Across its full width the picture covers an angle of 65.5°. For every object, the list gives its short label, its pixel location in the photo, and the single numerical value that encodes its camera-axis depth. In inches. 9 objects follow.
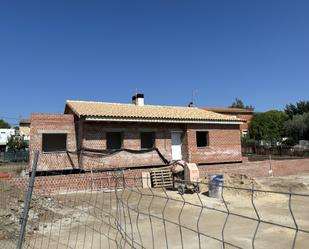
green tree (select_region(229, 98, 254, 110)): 2509.7
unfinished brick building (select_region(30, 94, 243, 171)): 543.9
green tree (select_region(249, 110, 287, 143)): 1471.8
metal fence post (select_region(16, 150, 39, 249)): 122.4
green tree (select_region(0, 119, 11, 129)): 2419.5
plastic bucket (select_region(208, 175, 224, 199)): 419.1
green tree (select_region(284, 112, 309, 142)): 1281.0
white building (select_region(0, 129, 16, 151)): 1452.8
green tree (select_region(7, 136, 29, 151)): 1344.8
